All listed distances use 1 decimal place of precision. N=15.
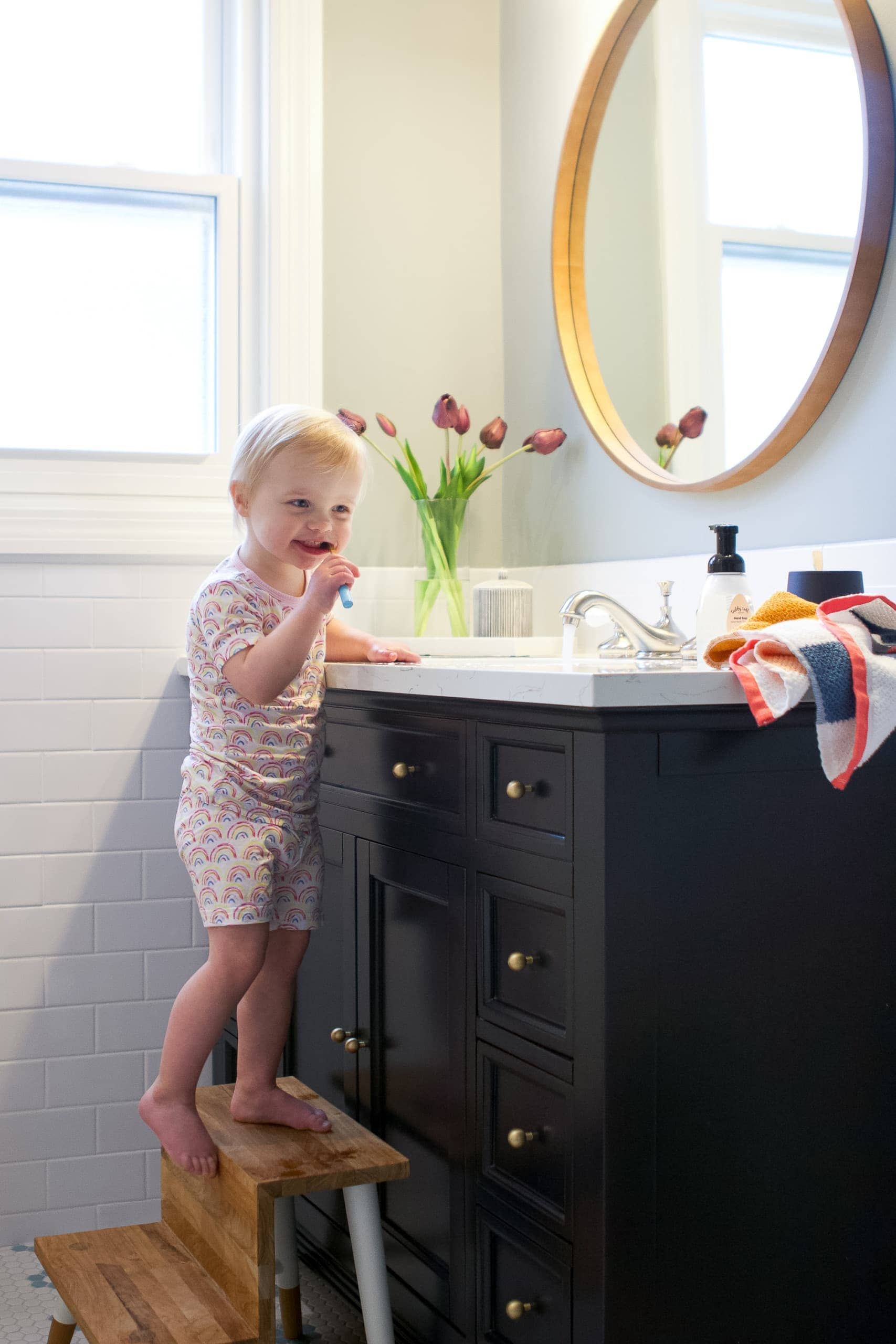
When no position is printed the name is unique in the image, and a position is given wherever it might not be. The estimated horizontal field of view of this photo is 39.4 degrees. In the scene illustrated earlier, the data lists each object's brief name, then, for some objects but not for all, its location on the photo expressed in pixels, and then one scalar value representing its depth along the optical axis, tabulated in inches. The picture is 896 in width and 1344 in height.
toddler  61.5
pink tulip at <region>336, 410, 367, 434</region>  94.5
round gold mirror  63.2
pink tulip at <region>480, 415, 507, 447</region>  96.3
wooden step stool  56.6
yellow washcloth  53.2
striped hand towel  45.7
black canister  56.6
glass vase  97.4
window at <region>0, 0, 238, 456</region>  94.0
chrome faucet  63.9
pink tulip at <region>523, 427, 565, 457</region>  92.8
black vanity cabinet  47.4
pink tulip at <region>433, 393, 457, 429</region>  94.3
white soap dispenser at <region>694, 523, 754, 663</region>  60.1
